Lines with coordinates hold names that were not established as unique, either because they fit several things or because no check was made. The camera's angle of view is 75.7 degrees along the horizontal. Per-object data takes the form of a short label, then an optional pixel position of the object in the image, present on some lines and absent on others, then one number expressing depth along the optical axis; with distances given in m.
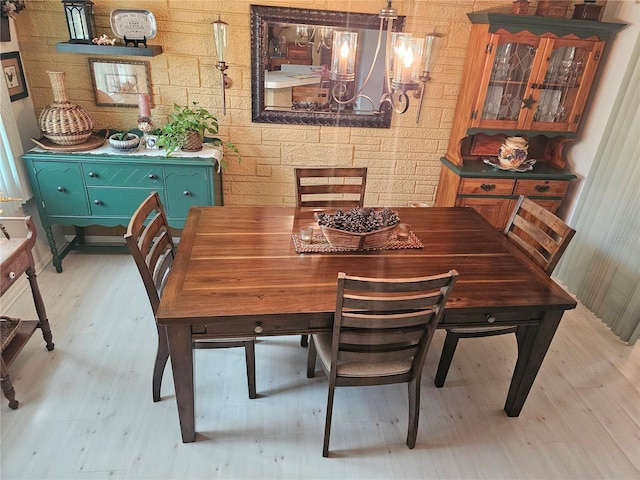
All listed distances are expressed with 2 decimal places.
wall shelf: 2.52
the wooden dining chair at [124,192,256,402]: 1.60
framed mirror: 2.77
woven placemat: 1.85
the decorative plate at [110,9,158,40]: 2.62
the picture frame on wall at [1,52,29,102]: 2.51
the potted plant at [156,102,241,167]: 2.72
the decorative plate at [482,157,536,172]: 3.03
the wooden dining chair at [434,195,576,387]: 1.83
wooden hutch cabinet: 2.68
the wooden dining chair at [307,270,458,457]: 1.37
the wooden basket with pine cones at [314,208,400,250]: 1.83
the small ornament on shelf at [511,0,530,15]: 2.70
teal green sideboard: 2.64
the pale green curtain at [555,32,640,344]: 2.48
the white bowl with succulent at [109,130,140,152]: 2.66
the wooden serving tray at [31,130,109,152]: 2.59
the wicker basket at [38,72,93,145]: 2.57
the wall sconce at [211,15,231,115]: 2.22
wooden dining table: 1.49
